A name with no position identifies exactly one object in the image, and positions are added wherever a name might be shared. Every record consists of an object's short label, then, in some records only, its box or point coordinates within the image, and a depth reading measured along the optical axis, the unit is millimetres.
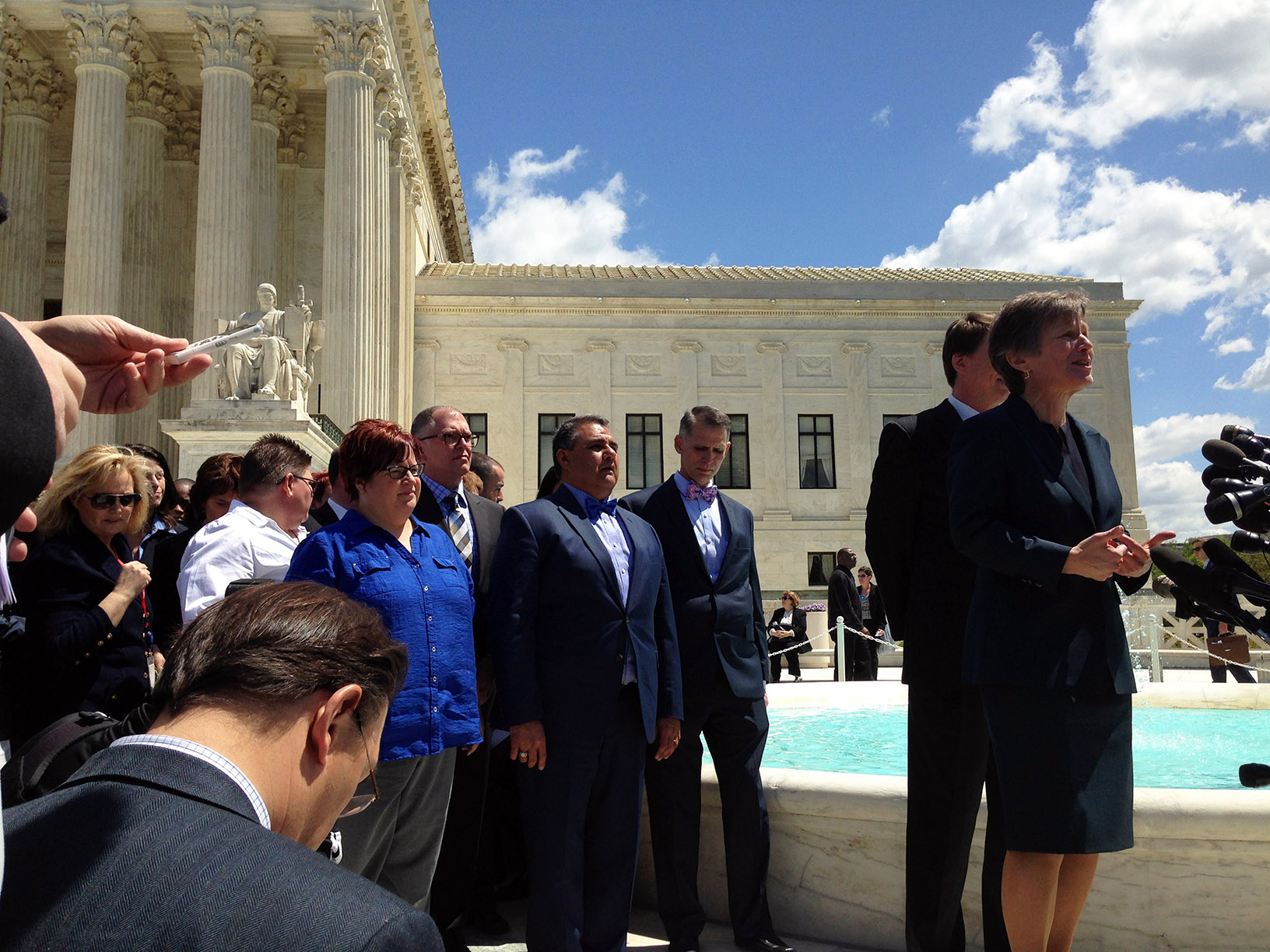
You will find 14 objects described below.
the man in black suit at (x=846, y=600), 15016
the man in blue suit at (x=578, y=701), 4008
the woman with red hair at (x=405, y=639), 3496
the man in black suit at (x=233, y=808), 1031
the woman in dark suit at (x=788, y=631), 17750
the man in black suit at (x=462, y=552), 4297
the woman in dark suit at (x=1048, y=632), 2836
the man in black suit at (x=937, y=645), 3631
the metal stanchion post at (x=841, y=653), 13859
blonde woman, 3881
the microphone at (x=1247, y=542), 2584
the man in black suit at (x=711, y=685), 4273
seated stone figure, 17875
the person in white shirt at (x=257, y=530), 4023
